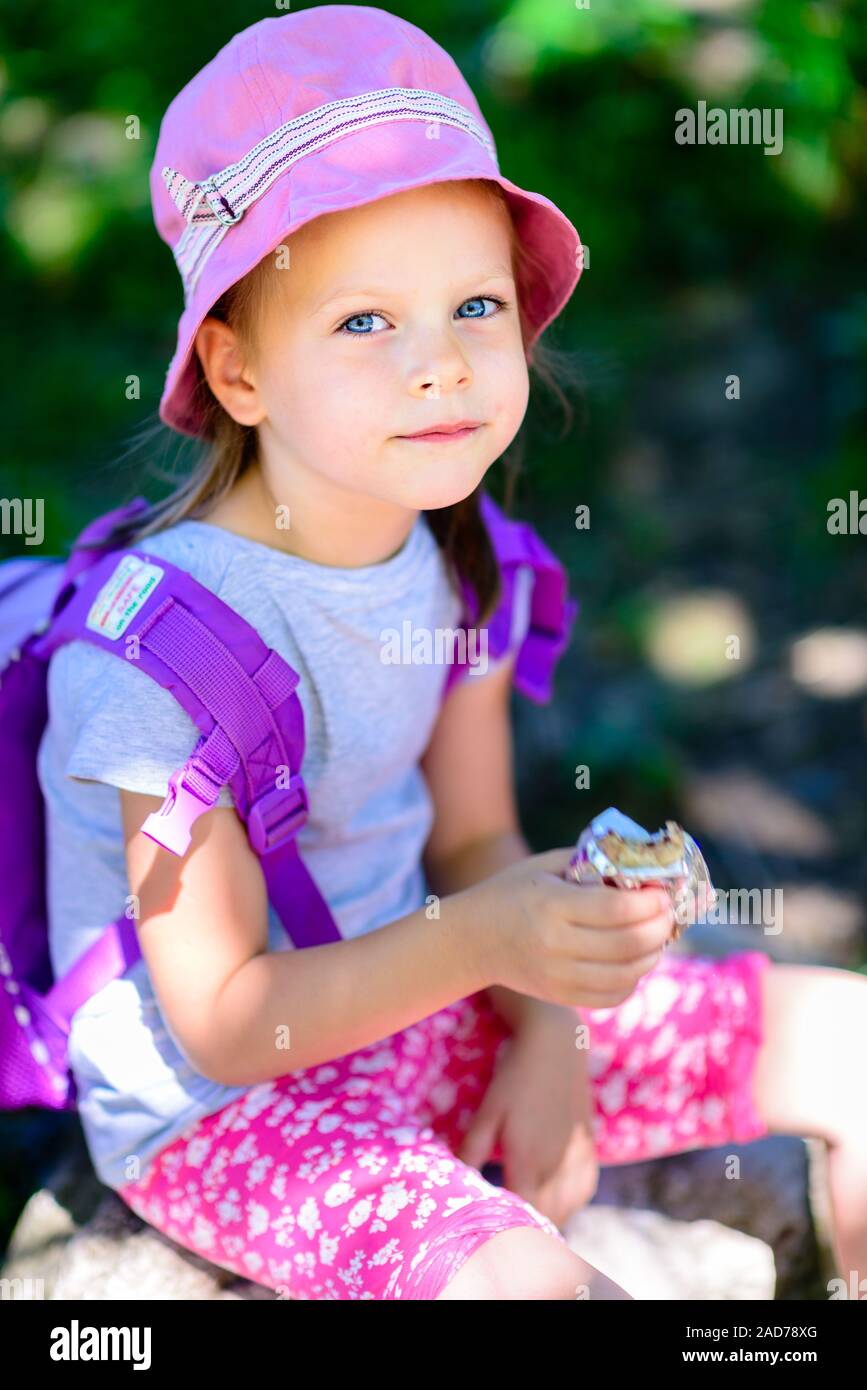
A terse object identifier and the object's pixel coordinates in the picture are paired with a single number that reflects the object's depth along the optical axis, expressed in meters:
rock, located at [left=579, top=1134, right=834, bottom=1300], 1.92
